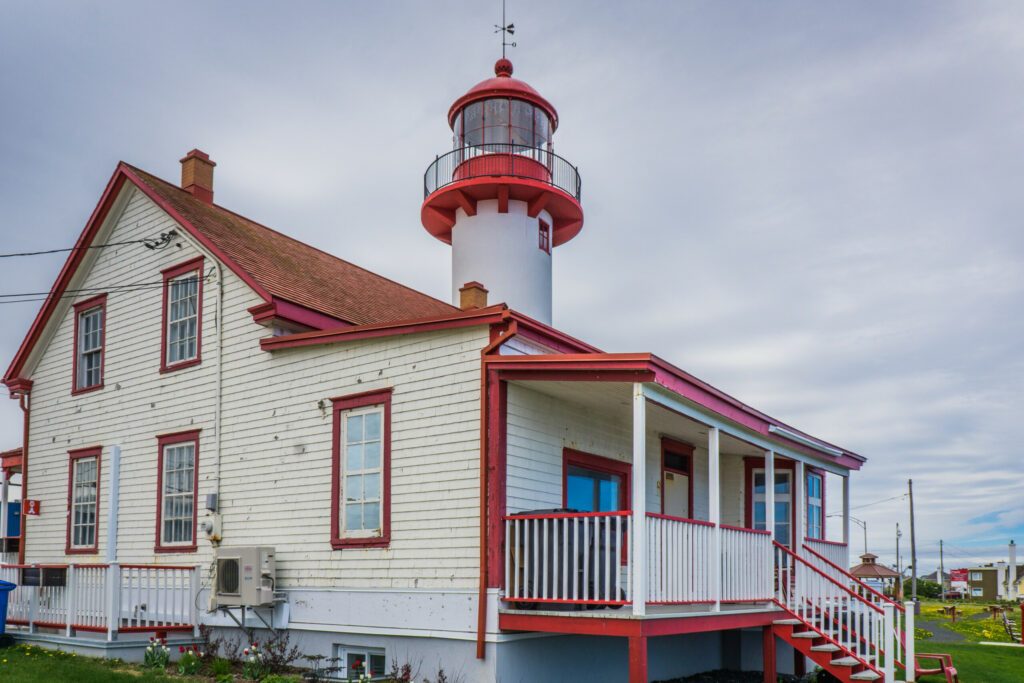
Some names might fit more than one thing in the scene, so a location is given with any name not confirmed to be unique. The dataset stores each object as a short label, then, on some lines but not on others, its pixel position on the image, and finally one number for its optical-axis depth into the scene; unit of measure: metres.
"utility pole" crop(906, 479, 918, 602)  48.97
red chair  14.59
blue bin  14.77
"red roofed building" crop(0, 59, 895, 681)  11.34
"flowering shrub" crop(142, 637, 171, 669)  13.36
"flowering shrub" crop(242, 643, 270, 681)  12.59
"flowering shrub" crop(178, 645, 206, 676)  12.90
